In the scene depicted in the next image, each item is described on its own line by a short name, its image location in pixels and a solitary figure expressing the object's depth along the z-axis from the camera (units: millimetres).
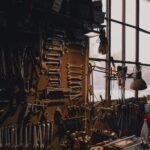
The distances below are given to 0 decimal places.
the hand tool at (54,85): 2943
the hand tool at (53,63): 2916
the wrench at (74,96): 3163
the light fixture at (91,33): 3112
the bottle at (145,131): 3807
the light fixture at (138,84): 3706
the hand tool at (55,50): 2924
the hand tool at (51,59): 2892
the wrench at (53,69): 2931
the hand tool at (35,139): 2707
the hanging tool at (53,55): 2917
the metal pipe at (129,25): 4170
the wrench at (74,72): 3165
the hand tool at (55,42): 2924
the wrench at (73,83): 3161
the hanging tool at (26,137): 2639
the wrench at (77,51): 3188
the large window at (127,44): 4043
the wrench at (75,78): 3168
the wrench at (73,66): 3157
